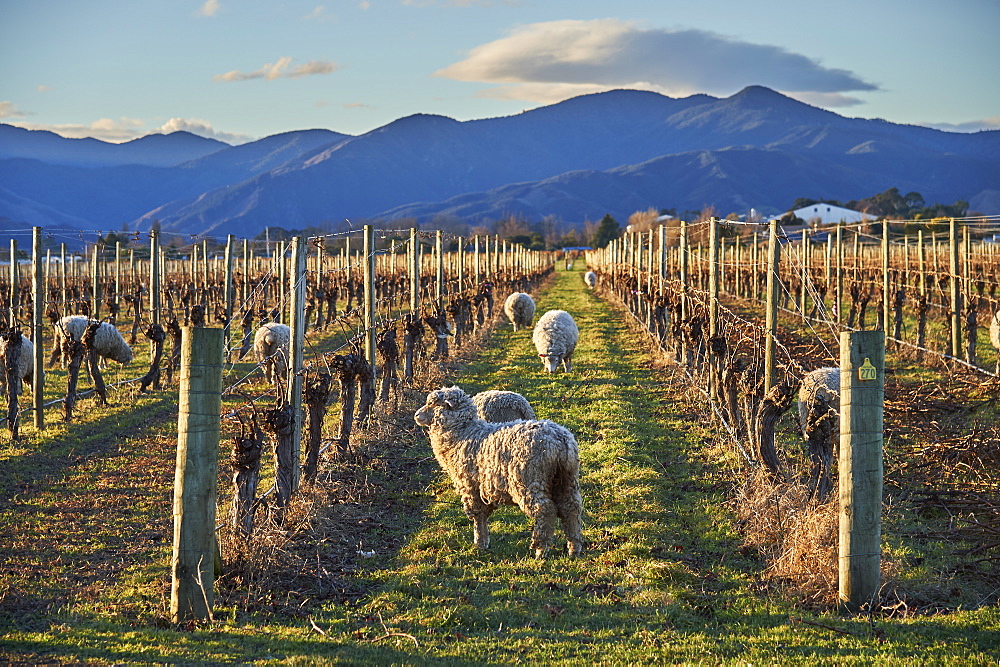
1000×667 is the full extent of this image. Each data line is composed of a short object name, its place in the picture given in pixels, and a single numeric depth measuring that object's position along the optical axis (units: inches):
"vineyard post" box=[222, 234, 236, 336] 816.4
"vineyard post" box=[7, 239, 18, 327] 708.2
